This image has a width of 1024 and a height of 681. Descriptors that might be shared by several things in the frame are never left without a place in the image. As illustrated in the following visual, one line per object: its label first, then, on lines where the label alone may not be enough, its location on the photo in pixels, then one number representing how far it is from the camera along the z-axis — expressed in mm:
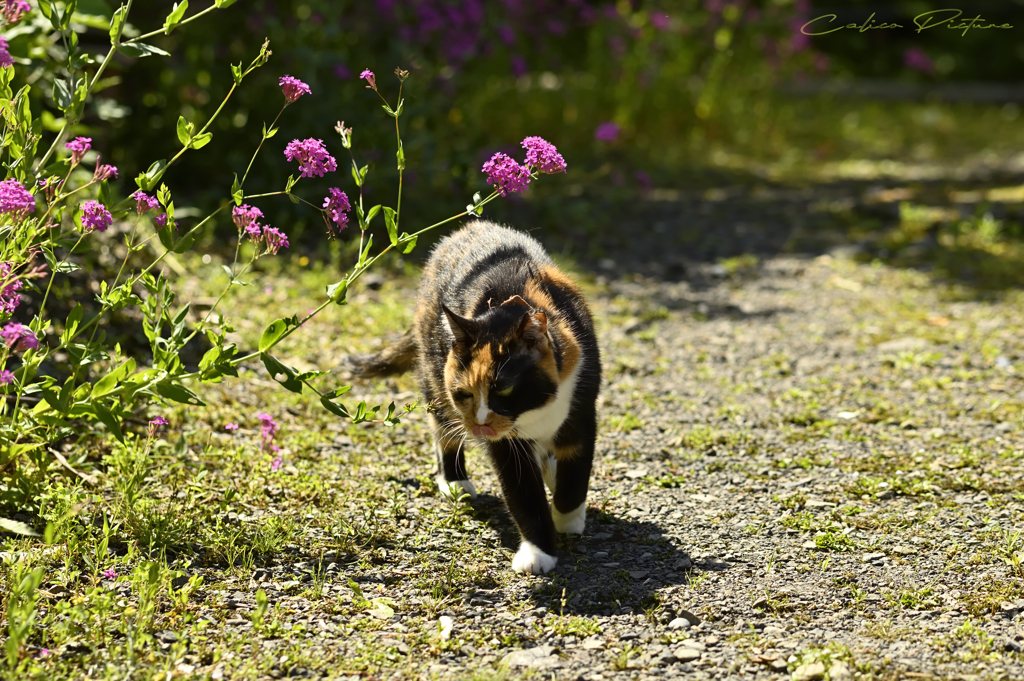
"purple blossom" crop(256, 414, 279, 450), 6487
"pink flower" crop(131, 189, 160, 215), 5246
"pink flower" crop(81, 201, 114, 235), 5098
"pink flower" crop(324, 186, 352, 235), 5344
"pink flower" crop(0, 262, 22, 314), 4984
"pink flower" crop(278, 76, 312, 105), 5281
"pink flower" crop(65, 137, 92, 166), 5109
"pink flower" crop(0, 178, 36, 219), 4594
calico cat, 5625
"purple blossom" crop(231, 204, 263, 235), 5258
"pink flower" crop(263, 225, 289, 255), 5230
